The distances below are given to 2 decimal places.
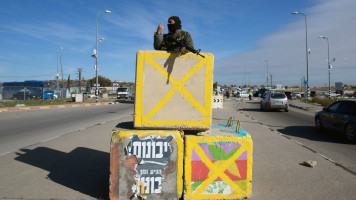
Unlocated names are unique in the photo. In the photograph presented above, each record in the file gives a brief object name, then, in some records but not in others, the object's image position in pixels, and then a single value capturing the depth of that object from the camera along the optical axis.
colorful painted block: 3.72
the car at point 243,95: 65.54
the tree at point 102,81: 103.56
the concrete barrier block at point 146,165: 3.66
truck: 49.03
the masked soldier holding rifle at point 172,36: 4.05
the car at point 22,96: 31.39
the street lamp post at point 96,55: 33.59
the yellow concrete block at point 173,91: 3.94
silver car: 21.16
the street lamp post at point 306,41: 33.00
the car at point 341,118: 8.55
